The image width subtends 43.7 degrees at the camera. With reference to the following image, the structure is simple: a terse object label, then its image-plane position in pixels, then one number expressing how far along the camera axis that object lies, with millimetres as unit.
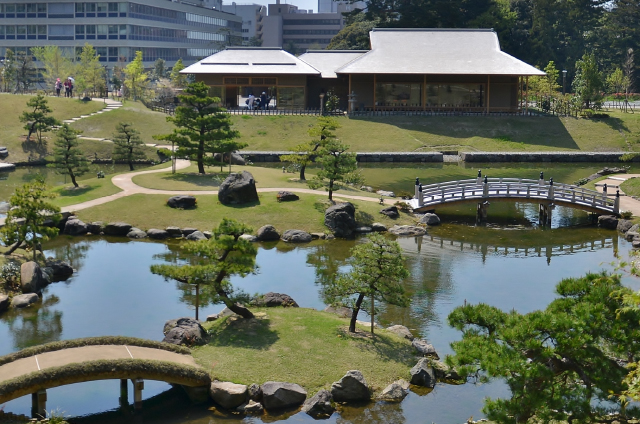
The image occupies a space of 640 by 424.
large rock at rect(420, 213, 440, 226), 38344
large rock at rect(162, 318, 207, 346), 21156
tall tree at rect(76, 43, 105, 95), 75062
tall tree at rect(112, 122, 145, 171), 48406
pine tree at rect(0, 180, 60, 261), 29078
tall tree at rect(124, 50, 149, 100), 80338
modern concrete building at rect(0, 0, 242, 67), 109250
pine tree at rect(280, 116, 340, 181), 41938
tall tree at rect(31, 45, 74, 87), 84250
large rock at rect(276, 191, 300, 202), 38781
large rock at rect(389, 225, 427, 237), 36219
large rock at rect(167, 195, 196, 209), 37844
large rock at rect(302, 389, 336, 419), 18512
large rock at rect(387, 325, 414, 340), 22594
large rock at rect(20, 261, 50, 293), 27406
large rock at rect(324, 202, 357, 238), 35622
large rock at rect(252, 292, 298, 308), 24438
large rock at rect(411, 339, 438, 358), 21391
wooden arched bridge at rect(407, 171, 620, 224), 38719
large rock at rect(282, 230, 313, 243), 34938
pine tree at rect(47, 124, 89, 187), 41188
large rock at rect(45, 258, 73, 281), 29625
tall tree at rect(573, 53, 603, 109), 68881
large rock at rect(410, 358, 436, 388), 19953
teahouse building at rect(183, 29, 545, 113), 67500
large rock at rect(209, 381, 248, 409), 18672
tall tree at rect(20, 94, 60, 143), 55969
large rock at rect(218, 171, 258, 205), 38062
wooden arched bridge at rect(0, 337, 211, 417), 17672
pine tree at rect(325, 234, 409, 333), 21891
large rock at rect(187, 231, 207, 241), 34625
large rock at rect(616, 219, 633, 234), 36484
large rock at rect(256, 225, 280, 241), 35125
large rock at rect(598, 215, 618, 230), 37750
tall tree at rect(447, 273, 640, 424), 12867
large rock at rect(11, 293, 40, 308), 26297
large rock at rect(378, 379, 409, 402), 19172
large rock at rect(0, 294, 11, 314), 25644
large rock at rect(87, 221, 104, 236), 36094
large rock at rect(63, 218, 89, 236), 35875
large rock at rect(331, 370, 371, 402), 18984
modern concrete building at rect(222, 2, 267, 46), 168000
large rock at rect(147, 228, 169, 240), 35281
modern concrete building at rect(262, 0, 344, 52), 161500
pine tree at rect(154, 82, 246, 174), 43094
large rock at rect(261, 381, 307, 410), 18641
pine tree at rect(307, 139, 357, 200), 38531
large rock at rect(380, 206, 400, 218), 37812
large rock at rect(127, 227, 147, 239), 35531
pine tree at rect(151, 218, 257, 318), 21906
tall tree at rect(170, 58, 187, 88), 85050
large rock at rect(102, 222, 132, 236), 35688
